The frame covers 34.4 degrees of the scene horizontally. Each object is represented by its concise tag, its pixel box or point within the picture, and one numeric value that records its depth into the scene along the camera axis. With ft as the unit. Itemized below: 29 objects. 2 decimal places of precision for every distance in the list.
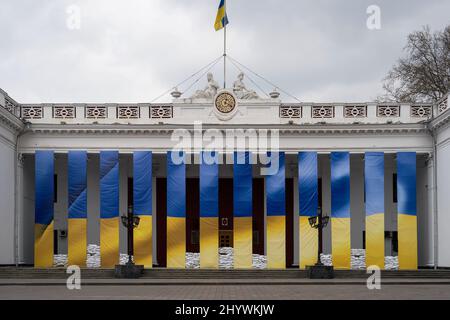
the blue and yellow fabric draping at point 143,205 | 117.80
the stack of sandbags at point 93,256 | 117.91
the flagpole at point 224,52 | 122.42
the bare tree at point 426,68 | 142.31
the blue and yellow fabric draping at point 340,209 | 117.91
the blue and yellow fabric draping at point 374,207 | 117.08
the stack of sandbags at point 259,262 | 119.34
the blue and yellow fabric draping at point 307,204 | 117.60
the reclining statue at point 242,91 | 120.57
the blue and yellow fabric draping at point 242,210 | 118.11
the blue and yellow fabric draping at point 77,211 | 117.91
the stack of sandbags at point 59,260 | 118.32
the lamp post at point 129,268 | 100.89
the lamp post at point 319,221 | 103.81
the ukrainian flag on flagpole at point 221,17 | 121.49
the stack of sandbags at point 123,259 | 119.44
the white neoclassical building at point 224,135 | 116.47
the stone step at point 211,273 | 102.83
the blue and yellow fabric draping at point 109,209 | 118.01
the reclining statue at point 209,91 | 120.88
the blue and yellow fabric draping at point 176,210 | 117.91
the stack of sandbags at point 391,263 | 117.39
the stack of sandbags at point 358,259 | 118.21
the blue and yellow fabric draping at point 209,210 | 117.91
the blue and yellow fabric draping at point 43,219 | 117.19
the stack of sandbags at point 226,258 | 118.37
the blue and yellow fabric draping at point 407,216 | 116.78
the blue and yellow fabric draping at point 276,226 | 118.21
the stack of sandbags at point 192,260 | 118.28
